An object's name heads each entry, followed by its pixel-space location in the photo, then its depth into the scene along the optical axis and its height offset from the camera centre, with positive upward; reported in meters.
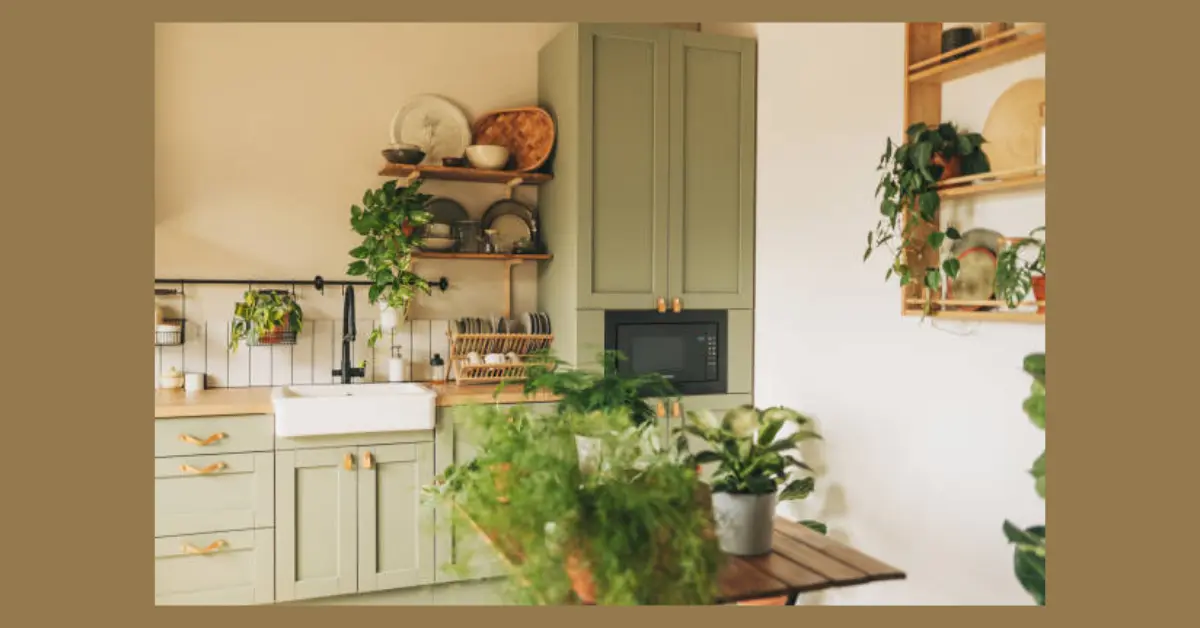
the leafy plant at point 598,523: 1.40 -0.33
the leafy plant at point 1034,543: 1.91 -0.49
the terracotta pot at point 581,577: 1.42 -0.42
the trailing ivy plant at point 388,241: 3.78 +0.29
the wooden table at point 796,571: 1.59 -0.48
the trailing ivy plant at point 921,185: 2.75 +0.41
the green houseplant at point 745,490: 1.77 -0.35
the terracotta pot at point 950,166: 2.82 +0.46
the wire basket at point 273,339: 3.69 -0.12
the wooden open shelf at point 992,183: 2.49 +0.38
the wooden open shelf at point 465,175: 3.93 +0.60
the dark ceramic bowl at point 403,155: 3.87 +0.66
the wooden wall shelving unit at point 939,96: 2.56 +0.71
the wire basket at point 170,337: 3.67 -0.12
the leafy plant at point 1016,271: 2.47 +0.12
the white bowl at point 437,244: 3.97 +0.29
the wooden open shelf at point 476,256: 3.95 +0.24
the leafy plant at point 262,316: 3.69 -0.03
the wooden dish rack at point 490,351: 3.98 -0.18
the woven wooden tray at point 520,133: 4.13 +0.82
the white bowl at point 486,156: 4.02 +0.68
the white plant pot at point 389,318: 3.90 -0.03
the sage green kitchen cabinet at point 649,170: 3.88 +0.62
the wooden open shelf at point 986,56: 2.56 +0.76
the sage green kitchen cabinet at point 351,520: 3.42 -0.81
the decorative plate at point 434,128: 4.12 +0.83
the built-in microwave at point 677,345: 4.00 -0.15
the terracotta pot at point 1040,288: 2.47 +0.07
